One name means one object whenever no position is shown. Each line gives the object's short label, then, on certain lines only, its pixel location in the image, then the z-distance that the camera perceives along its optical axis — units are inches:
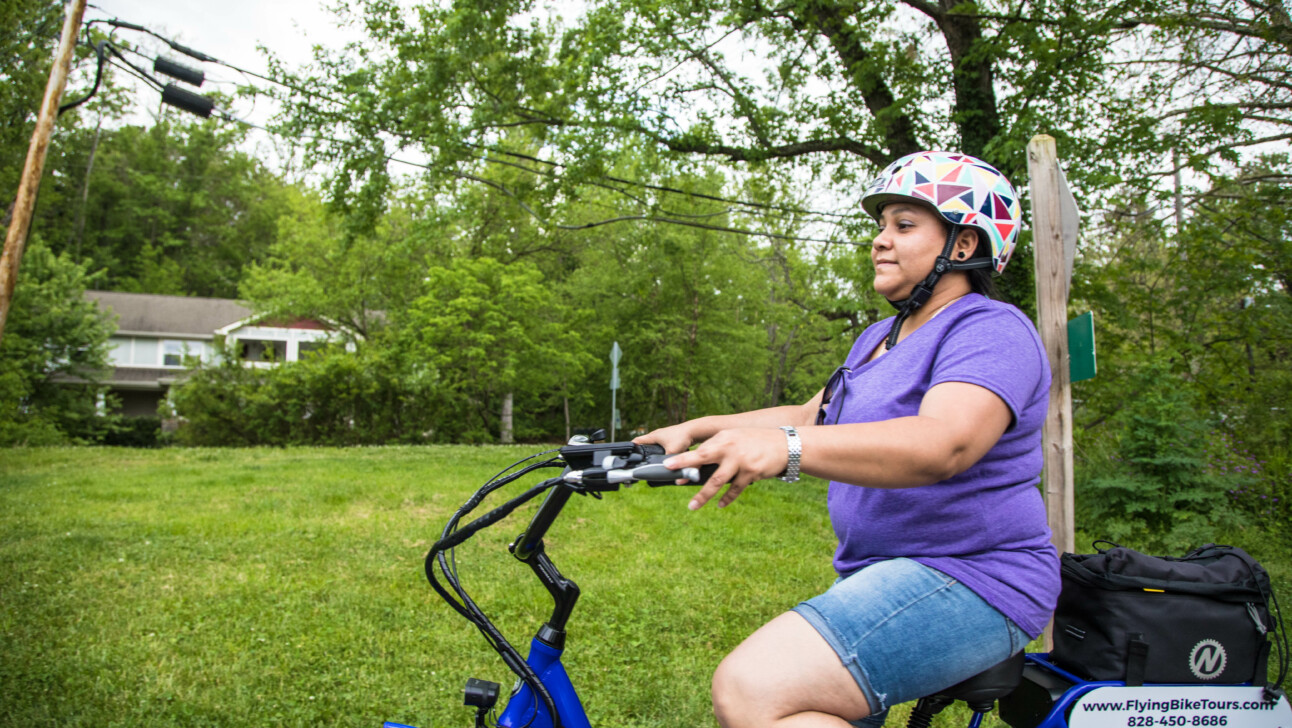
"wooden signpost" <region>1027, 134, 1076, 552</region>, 163.3
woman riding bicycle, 56.5
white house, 1669.5
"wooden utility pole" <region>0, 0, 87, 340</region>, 256.1
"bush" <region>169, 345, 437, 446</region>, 874.1
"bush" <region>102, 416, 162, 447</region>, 1216.8
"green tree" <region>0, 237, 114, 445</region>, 995.3
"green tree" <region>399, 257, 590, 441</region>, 979.3
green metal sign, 154.1
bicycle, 70.8
